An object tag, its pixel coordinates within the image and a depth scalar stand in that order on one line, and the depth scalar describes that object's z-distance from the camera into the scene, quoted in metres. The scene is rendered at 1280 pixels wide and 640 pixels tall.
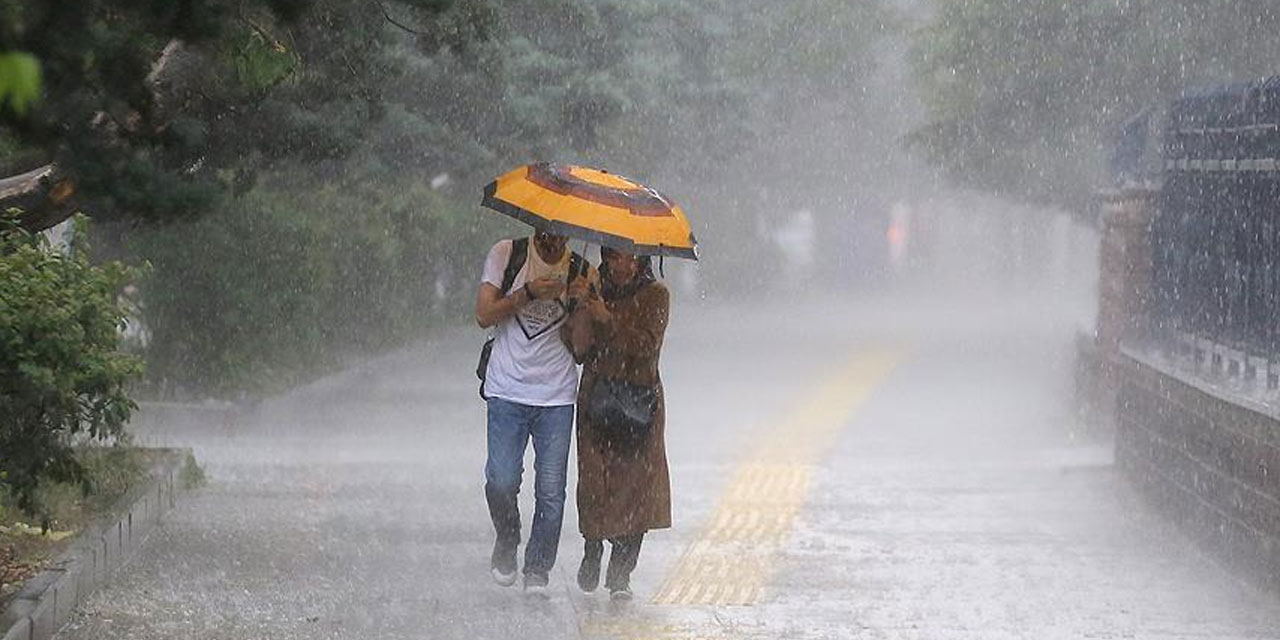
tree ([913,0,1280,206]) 48.95
